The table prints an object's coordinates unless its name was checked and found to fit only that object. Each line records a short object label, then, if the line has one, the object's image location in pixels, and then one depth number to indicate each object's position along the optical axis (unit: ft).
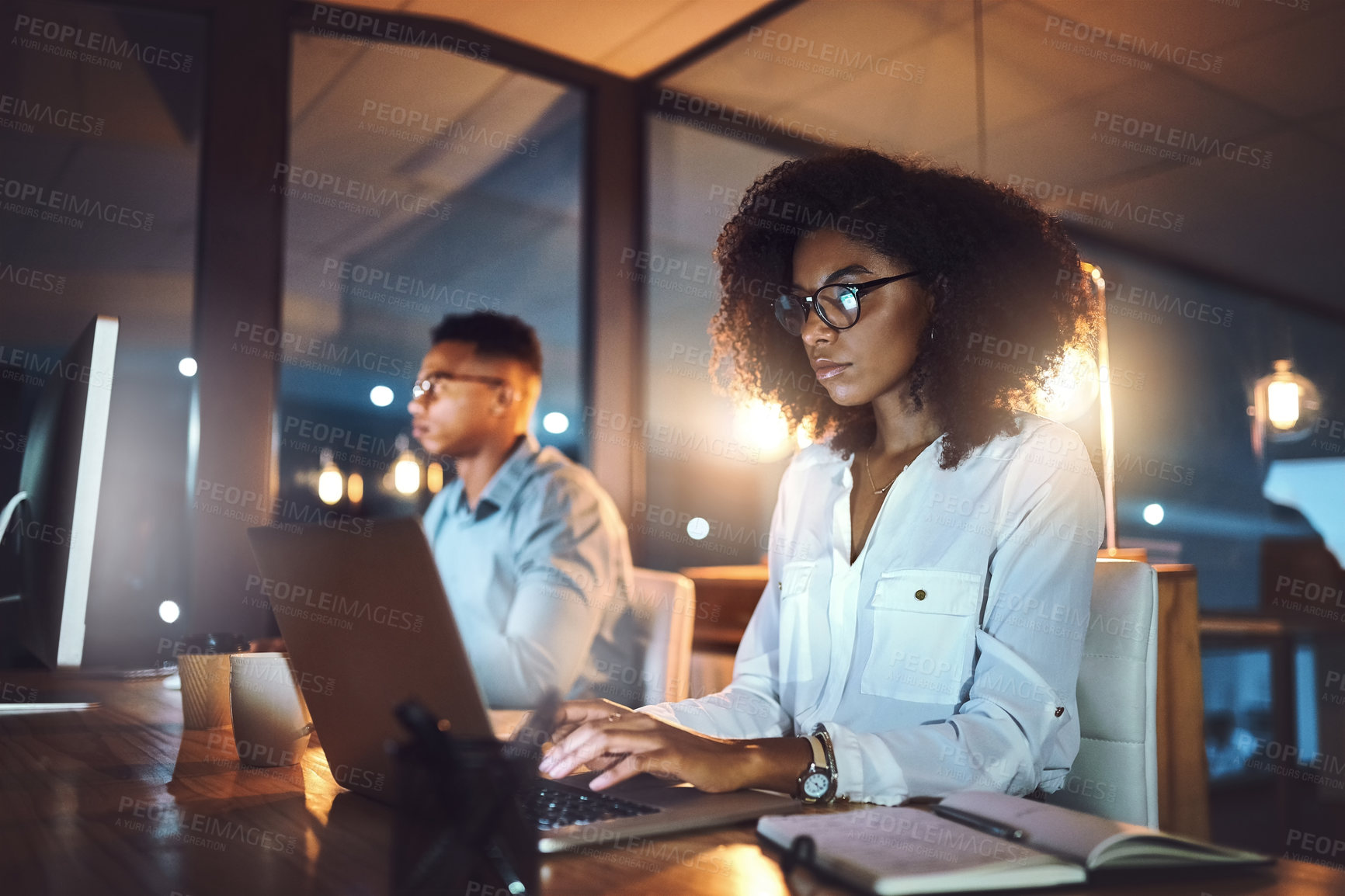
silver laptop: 2.65
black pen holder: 2.00
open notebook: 2.41
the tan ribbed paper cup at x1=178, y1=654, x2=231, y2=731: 5.01
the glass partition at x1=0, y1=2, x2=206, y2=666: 10.61
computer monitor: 4.23
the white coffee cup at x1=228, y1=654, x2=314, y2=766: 4.16
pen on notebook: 2.74
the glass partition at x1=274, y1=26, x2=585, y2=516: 11.64
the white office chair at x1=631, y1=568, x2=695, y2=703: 6.90
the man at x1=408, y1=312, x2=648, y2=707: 7.63
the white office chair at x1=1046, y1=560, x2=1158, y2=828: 4.30
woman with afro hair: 4.08
